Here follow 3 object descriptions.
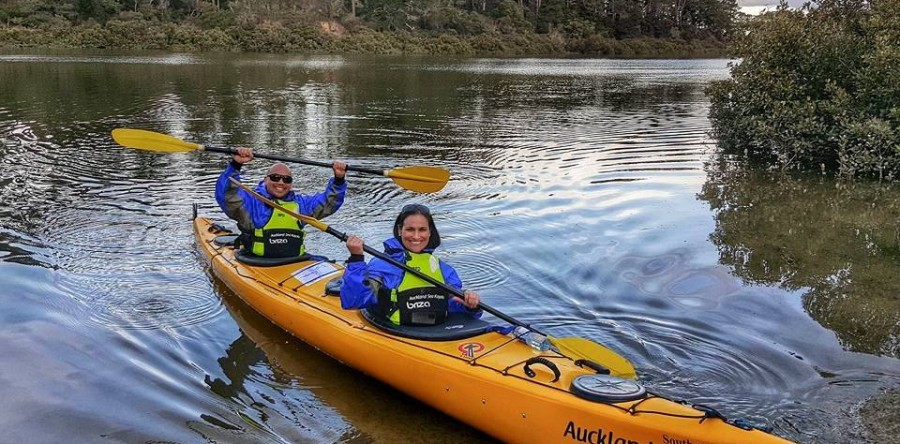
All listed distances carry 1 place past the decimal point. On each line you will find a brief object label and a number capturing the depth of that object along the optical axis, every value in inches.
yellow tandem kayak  148.1
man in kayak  260.7
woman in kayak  202.5
